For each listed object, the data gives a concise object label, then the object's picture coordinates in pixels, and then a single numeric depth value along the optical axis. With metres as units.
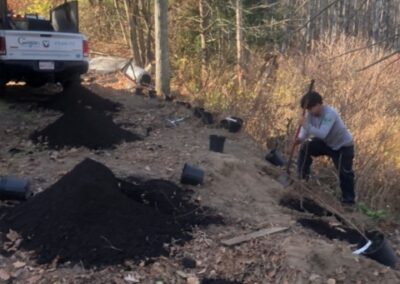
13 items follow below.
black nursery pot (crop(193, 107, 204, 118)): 10.55
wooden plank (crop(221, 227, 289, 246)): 5.20
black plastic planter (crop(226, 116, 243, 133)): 9.99
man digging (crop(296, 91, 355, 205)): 7.43
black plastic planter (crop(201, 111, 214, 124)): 10.32
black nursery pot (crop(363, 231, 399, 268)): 5.30
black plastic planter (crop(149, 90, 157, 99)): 12.60
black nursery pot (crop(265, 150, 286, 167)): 8.70
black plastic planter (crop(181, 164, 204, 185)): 6.48
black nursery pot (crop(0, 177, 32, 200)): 5.69
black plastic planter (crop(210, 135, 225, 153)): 8.26
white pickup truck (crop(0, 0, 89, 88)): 10.70
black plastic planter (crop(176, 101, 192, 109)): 11.38
